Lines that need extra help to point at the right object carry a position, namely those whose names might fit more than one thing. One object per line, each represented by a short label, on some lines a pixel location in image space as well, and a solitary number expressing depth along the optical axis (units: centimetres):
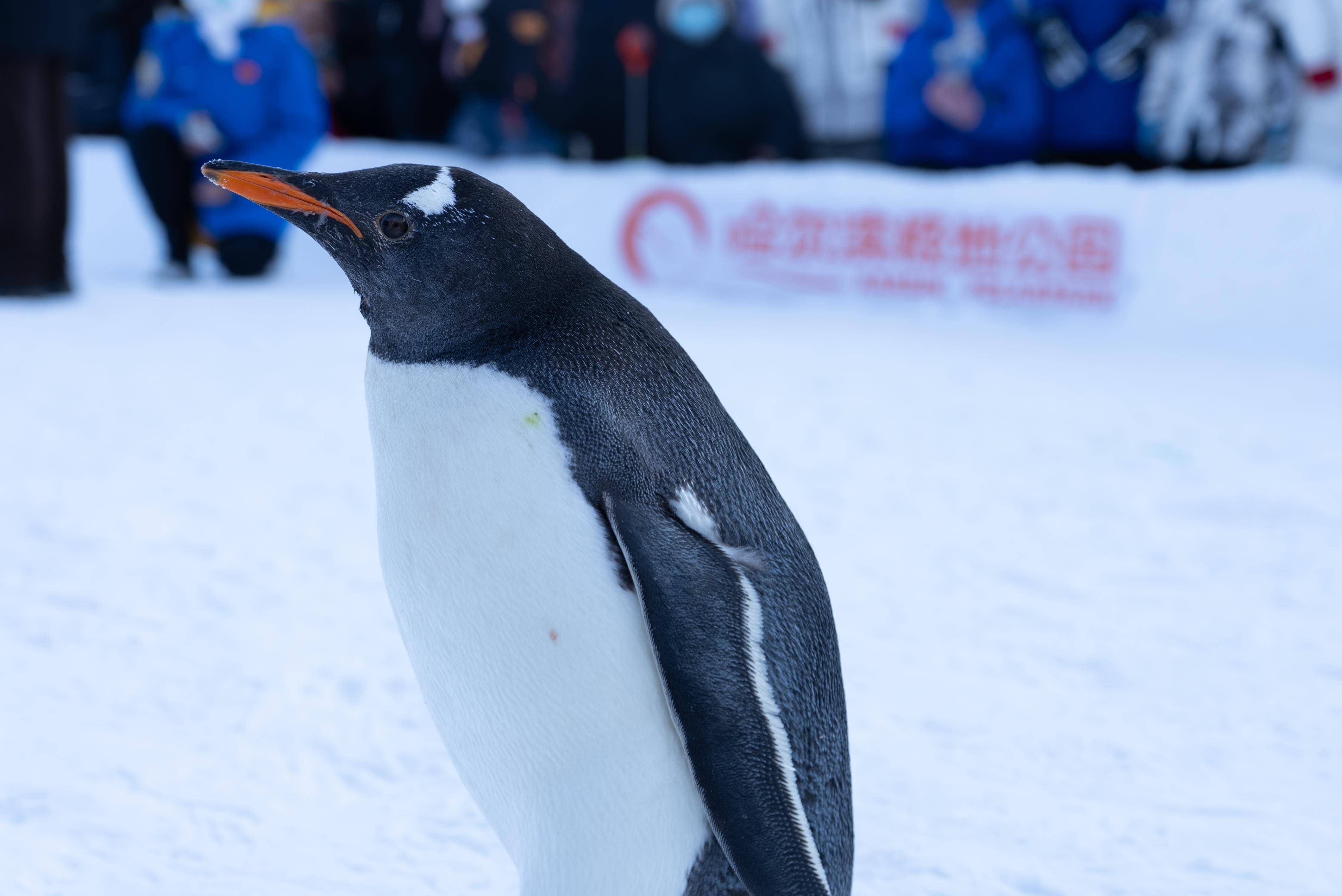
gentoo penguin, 171
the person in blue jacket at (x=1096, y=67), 914
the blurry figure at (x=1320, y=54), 860
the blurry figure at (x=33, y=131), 759
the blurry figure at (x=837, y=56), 1151
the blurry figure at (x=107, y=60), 1198
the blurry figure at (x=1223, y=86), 865
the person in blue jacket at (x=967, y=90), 952
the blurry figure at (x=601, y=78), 1160
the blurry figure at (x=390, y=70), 1266
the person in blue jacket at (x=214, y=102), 1032
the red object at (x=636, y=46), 1153
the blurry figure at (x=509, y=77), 1189
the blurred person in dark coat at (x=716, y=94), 1107
